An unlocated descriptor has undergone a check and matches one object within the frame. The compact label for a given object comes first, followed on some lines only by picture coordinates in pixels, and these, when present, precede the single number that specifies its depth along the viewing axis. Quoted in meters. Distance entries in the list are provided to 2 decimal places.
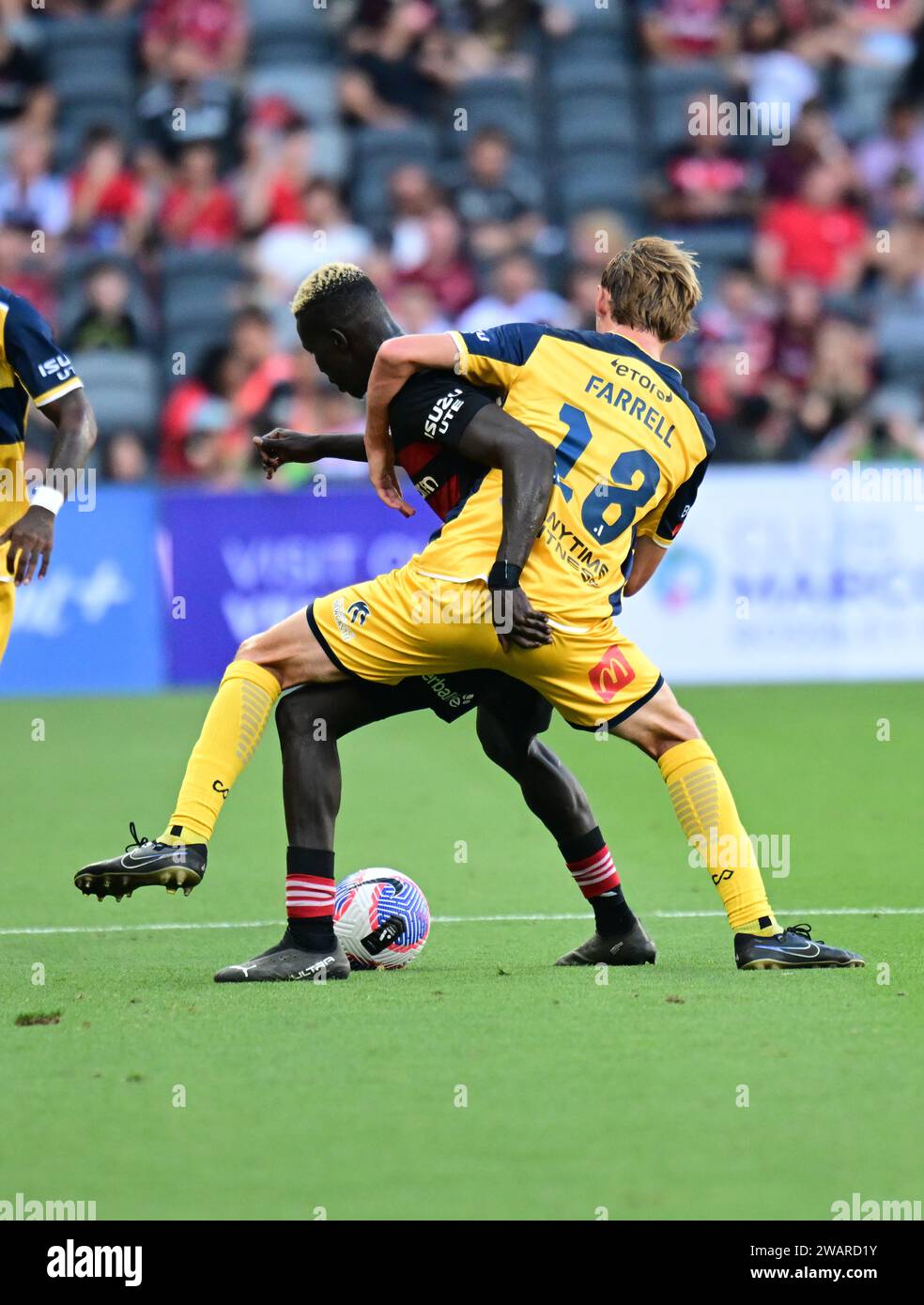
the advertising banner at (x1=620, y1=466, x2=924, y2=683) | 15.49
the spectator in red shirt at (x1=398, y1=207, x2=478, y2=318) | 17.98
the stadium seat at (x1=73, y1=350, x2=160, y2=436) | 17.23
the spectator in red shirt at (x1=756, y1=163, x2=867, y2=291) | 19.41
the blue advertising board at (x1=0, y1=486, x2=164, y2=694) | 14.98
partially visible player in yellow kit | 5.59
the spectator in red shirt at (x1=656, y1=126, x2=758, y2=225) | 19.73
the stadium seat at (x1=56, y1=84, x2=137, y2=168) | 19.77
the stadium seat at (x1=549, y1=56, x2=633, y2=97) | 21.31
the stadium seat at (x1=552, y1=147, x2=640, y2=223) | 20.17
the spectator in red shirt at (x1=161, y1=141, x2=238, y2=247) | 18.67
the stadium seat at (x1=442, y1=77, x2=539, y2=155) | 20.53
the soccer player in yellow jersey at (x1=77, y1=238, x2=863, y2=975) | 5.56
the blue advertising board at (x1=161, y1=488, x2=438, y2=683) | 15.19
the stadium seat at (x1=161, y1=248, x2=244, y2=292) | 18.44
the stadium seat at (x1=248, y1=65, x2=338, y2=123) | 20.06
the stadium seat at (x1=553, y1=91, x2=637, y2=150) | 20.89
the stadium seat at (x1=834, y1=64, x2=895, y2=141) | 21.27
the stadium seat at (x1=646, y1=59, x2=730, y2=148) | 21.12
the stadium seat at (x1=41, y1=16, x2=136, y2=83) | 20.23
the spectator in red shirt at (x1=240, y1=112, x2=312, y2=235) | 18.61
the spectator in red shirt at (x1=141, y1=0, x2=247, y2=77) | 19.83
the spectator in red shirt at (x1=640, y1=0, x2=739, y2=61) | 21.59
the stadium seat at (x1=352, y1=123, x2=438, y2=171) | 19.84
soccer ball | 6.11
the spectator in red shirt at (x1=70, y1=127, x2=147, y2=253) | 18.34
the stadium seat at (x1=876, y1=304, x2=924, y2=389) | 18.81
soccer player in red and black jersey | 5.53
